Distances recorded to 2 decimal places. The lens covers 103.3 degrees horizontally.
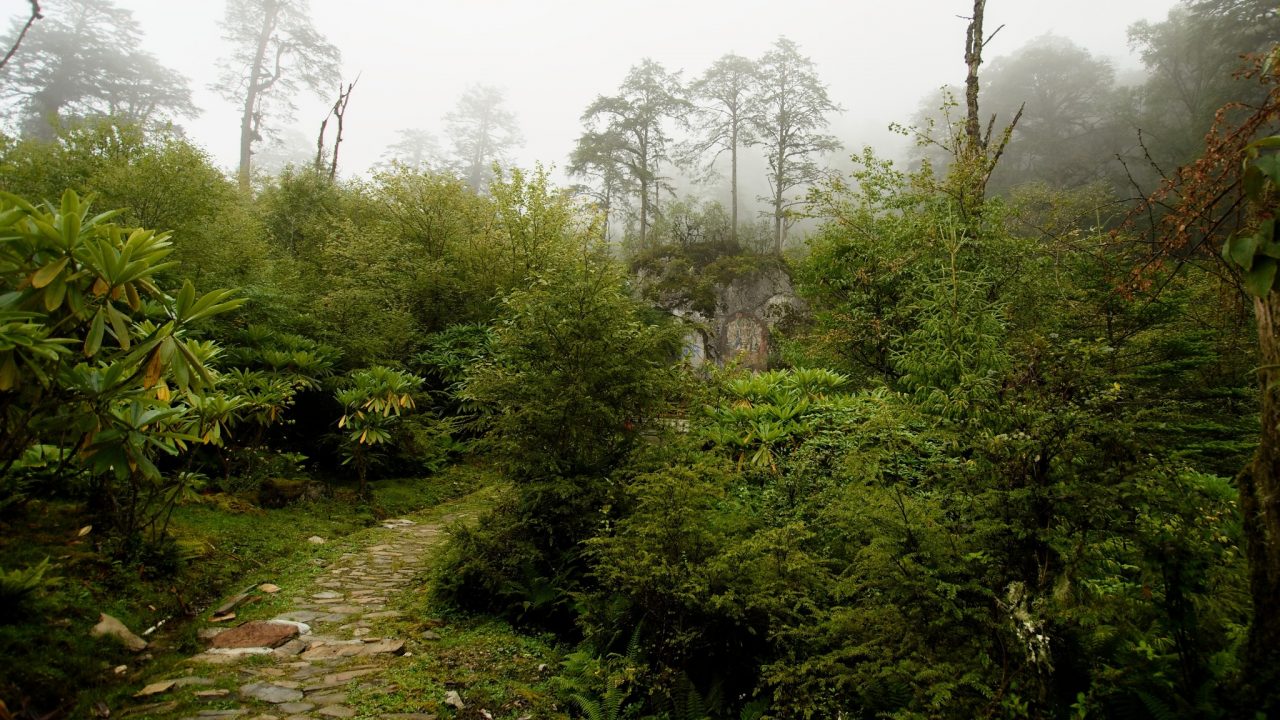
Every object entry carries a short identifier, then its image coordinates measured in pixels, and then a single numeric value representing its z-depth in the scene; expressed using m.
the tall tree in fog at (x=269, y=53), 20.44
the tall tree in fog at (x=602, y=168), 19.67
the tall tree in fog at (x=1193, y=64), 17.34
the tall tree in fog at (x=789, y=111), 20.22
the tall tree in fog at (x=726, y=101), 20.95
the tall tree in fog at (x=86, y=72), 19.98
